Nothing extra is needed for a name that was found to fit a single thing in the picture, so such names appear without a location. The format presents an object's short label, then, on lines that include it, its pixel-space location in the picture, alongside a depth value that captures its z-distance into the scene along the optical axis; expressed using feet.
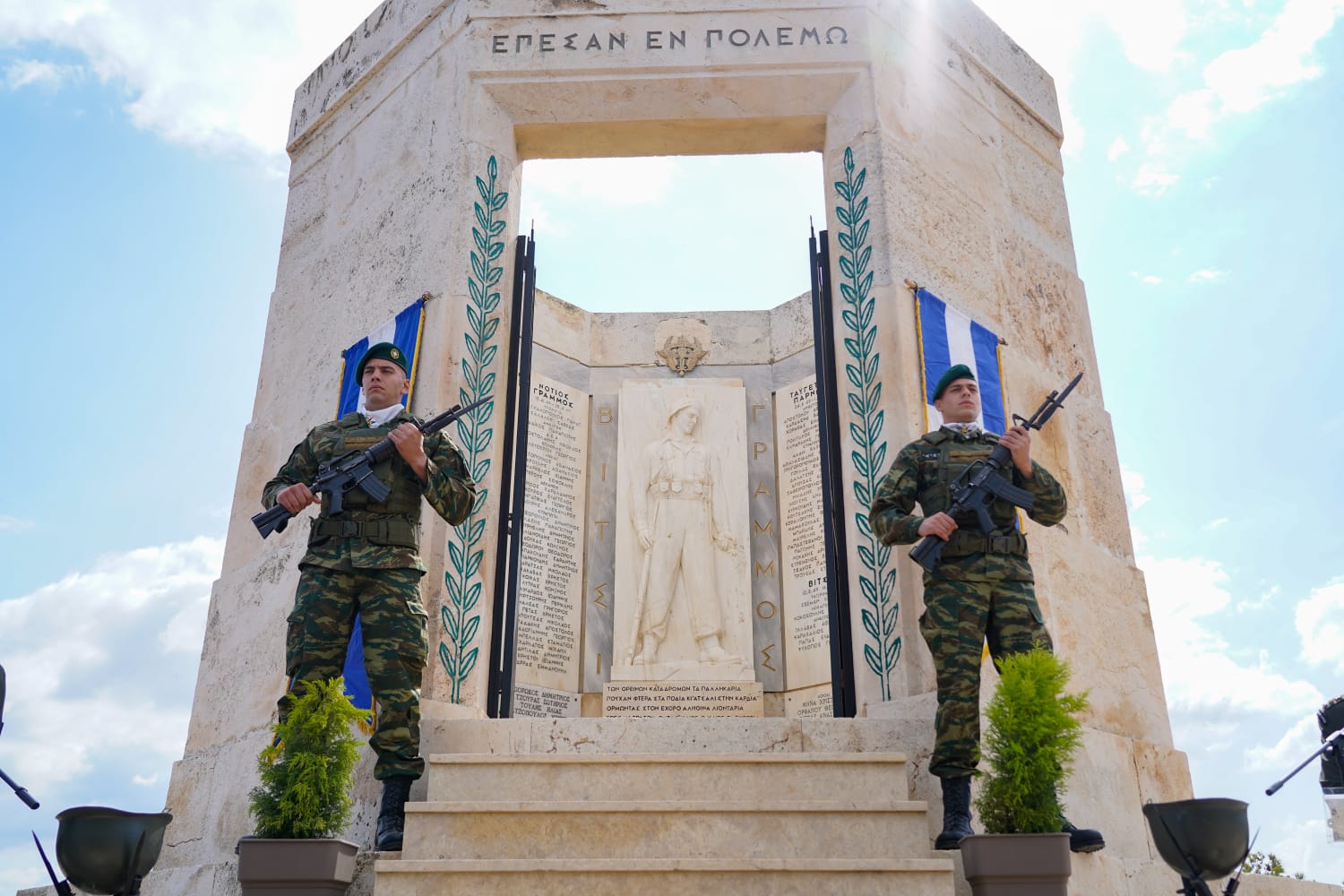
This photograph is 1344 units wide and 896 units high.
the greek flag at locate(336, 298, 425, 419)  22.38
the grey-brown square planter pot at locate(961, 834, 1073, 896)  13.33
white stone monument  20.21
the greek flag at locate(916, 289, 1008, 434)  21.88
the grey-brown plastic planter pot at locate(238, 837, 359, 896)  13.75
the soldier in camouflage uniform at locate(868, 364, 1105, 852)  15.75
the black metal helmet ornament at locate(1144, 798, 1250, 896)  13.58
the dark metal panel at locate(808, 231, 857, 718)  20.59
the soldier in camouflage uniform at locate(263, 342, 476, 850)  16.15
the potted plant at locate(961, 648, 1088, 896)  13.37
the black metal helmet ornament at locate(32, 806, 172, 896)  13.70
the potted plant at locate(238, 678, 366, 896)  13.80
